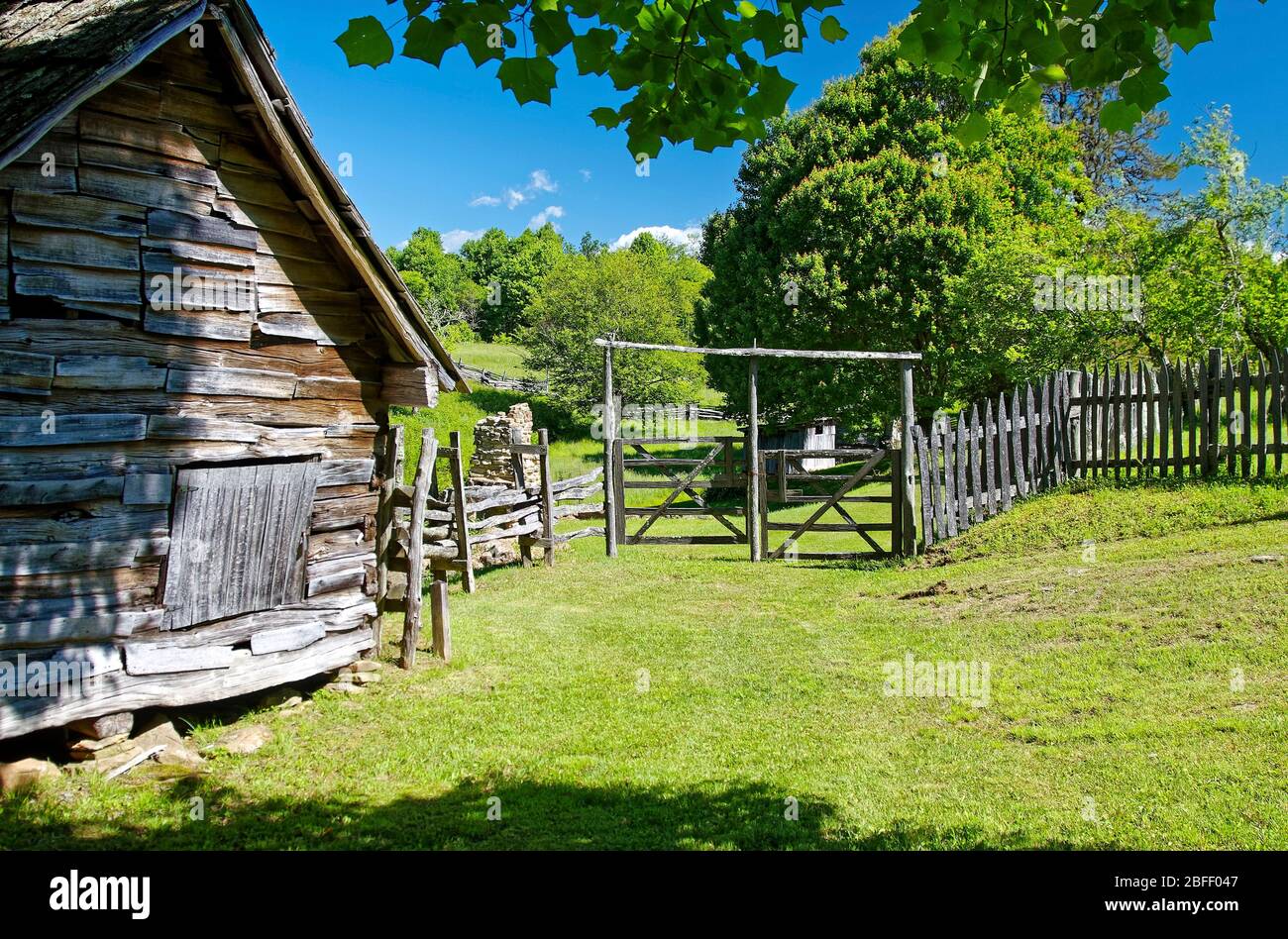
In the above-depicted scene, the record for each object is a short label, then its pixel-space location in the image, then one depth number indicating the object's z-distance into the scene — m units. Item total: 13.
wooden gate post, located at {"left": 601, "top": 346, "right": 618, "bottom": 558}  17.81
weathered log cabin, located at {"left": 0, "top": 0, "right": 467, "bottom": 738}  6.65
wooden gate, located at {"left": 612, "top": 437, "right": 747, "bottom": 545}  18.03
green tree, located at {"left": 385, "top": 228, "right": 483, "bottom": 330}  79.75
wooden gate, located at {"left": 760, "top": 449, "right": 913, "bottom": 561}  16.09
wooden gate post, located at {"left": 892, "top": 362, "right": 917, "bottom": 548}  15.70
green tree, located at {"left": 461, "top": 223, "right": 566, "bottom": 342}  86.00
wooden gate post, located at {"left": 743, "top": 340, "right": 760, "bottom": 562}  17.00
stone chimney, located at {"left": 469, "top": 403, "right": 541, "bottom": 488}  21.73
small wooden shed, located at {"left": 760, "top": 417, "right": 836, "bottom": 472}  34.22
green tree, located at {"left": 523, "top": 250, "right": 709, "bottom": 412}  42.81
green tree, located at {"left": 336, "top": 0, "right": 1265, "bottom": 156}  4.52
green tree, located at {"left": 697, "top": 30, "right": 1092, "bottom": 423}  25.02
